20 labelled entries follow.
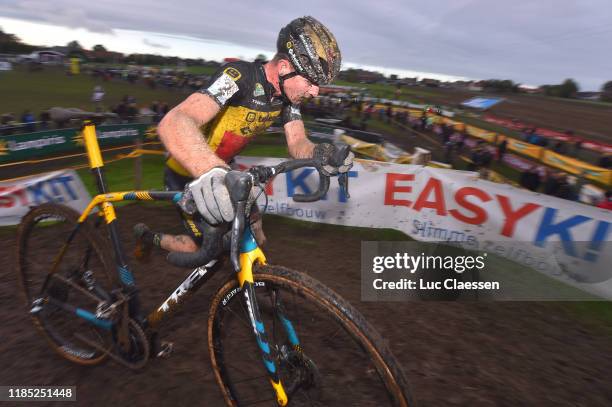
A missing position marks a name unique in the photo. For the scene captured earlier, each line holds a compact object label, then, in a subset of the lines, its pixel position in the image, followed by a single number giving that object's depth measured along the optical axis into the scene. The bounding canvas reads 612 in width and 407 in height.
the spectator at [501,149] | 17.11
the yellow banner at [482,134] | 20.53
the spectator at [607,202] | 7.46
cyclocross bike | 1.73
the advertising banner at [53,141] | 11.26
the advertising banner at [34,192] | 6.35
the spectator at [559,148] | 19.92
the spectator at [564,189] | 9.98
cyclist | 1.88
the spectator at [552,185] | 10.08
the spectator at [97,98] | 25.96
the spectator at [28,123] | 13.68
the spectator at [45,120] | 14.84
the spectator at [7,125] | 12.67
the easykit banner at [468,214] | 5.58
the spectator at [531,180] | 11.16
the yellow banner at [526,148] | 17.42
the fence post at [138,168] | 8.02
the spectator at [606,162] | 14.84
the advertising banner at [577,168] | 13.18
